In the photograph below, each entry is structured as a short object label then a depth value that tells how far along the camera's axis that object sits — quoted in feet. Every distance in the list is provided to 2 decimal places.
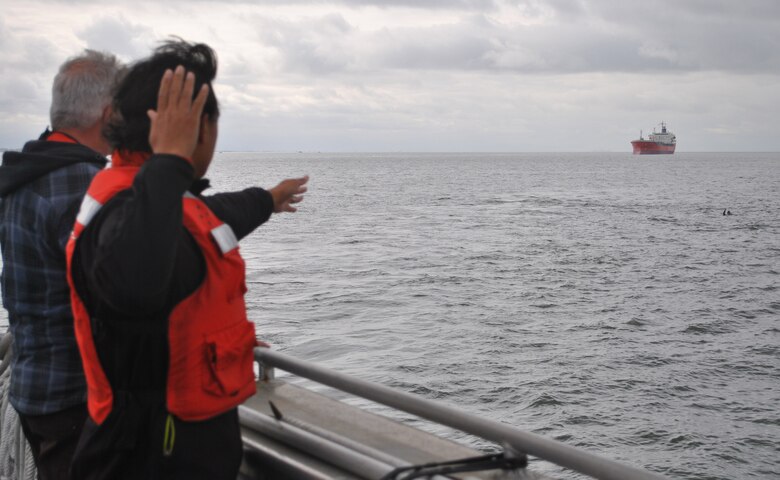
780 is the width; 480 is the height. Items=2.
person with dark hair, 5.09
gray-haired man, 7.48
